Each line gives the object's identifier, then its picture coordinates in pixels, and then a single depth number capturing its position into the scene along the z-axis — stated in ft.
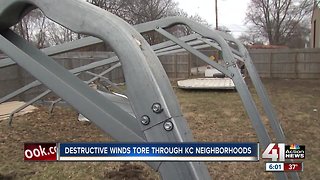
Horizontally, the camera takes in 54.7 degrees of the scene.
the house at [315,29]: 75.05
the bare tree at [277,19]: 146.41
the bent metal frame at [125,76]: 3.53
